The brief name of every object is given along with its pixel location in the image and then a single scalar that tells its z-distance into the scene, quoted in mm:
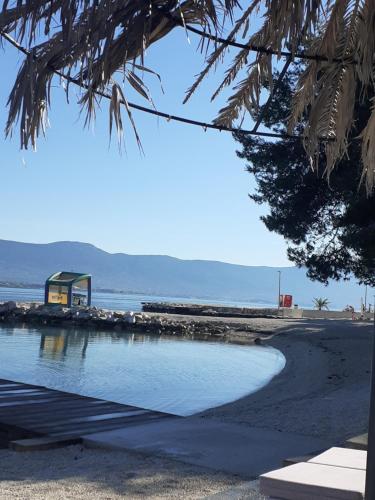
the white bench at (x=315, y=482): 2998
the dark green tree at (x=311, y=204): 15406
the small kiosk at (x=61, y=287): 33875
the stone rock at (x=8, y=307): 30522
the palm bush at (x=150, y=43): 3510
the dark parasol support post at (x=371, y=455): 2627
